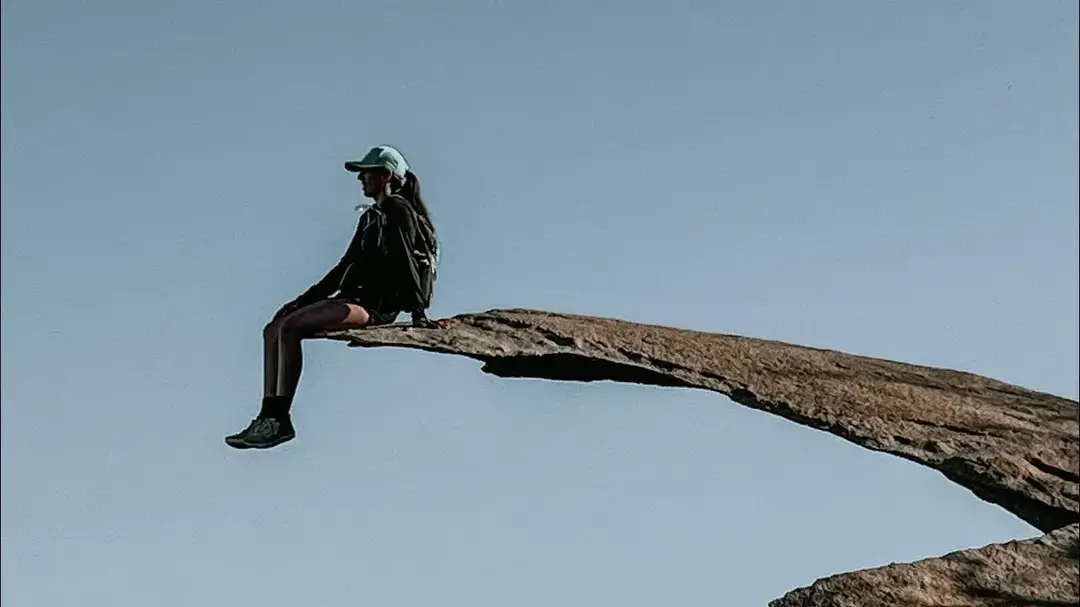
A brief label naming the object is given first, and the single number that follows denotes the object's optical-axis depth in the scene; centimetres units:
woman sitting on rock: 831
